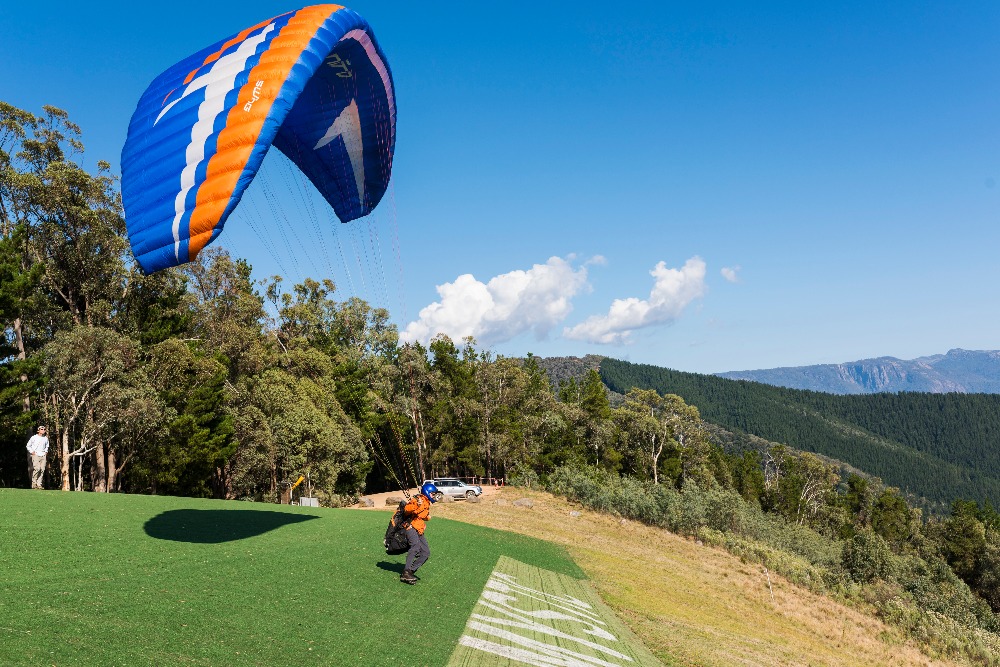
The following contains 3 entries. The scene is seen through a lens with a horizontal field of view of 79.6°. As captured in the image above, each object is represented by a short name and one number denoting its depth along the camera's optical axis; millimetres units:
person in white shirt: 16078
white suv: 39750
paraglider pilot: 10234
